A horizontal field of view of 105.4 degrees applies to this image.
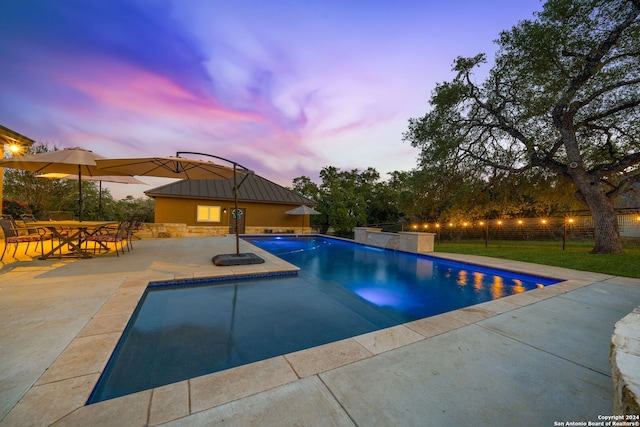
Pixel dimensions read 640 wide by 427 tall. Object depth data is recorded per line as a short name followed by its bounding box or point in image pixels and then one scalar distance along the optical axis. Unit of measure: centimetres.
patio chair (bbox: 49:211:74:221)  927
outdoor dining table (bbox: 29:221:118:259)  564
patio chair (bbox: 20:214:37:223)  735
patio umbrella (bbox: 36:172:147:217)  908
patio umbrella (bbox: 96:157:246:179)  623
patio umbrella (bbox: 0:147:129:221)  585
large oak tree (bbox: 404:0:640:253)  845
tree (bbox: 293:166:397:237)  2080
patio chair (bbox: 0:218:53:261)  553
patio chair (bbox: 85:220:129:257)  664
